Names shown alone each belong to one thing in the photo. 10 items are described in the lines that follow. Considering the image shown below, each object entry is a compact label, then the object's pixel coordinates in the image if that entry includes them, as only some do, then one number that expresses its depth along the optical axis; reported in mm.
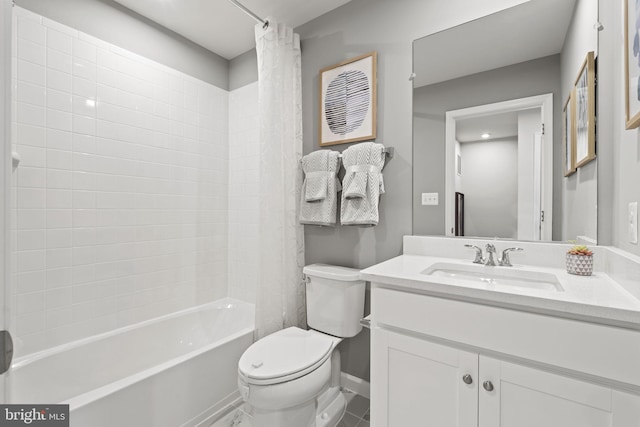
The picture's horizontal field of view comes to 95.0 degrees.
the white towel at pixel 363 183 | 1671
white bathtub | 1290
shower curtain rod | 1722
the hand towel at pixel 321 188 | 1831
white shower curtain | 1875
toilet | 1275
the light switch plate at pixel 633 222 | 916
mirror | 1290
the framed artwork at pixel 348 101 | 1800
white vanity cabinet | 793
